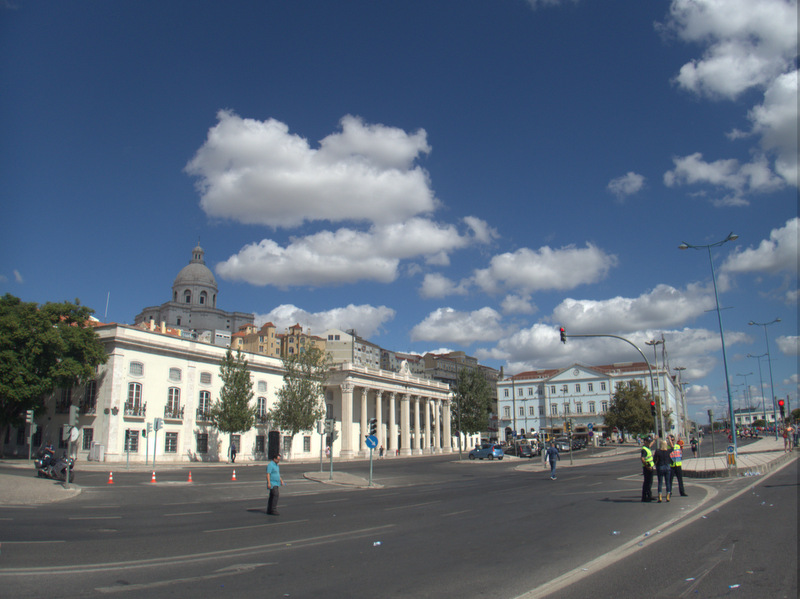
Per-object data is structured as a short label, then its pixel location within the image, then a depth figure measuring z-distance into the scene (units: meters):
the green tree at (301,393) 52.81
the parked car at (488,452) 53.25
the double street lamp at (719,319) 28.44
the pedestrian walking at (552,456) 27.03
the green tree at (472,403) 77.06
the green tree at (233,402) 47.25
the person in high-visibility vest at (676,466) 16.11
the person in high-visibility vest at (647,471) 15.14
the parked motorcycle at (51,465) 23.31
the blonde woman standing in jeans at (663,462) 15.49
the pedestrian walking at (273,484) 13.90
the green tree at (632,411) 64.69
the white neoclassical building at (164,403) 41.94
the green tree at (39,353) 37.09
